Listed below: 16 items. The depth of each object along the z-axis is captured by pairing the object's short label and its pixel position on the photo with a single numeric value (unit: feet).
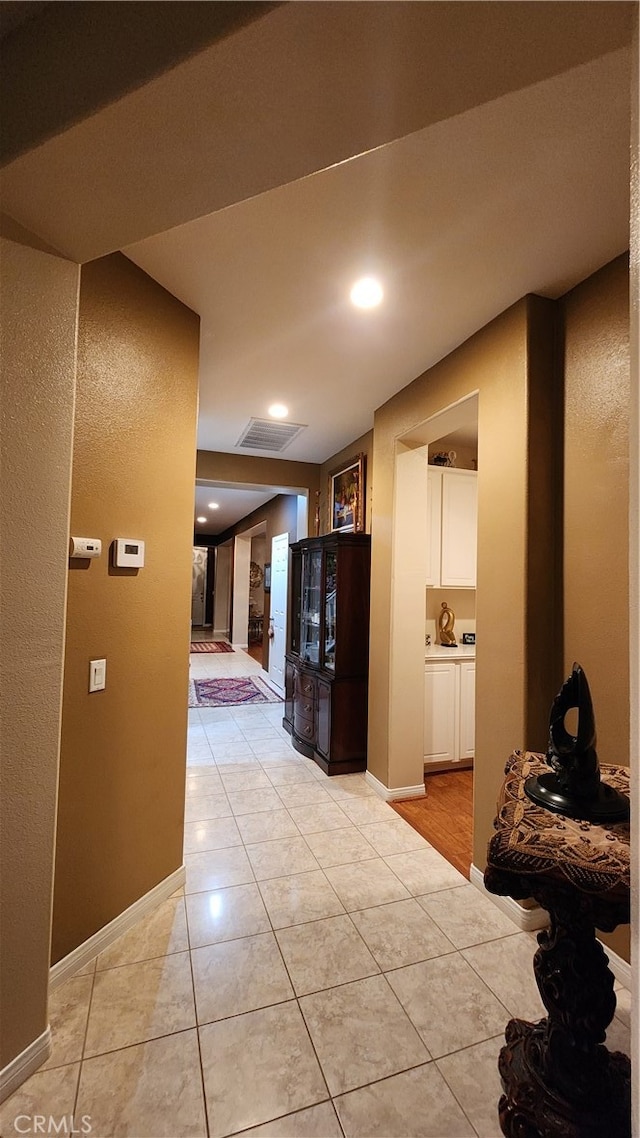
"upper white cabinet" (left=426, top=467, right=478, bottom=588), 11.79
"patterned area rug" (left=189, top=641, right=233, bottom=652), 28.66
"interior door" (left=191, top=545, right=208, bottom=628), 36.32
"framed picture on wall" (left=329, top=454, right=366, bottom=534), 12.39
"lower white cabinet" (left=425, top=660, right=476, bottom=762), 11.00
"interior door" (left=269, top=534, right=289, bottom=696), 19.04
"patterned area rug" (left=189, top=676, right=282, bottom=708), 17.11
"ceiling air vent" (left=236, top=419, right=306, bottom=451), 12.09
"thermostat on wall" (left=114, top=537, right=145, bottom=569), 5.63
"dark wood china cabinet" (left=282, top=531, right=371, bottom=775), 11.06
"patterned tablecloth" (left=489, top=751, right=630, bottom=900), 3.04
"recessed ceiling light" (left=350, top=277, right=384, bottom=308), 6.21
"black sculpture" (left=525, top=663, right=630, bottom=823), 3.57
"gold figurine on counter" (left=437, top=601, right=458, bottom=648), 12.37
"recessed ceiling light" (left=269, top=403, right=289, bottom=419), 10.84
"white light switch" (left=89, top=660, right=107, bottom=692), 5.36
